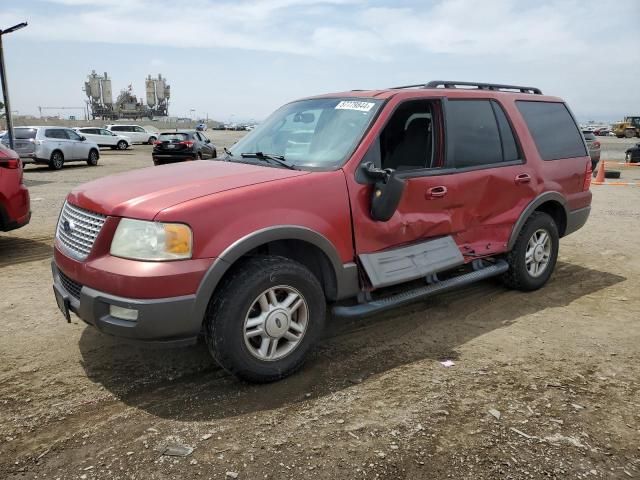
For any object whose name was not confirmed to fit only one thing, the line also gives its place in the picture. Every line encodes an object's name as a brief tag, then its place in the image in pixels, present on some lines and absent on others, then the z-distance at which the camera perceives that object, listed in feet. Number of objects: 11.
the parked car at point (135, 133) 126.52
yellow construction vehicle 168.35
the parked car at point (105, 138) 106.22
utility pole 52.21
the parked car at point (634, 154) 71.77
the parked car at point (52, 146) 60.49
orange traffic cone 48.65
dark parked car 70.74
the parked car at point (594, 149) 60.39
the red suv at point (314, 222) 9.71
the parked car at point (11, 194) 20.07
